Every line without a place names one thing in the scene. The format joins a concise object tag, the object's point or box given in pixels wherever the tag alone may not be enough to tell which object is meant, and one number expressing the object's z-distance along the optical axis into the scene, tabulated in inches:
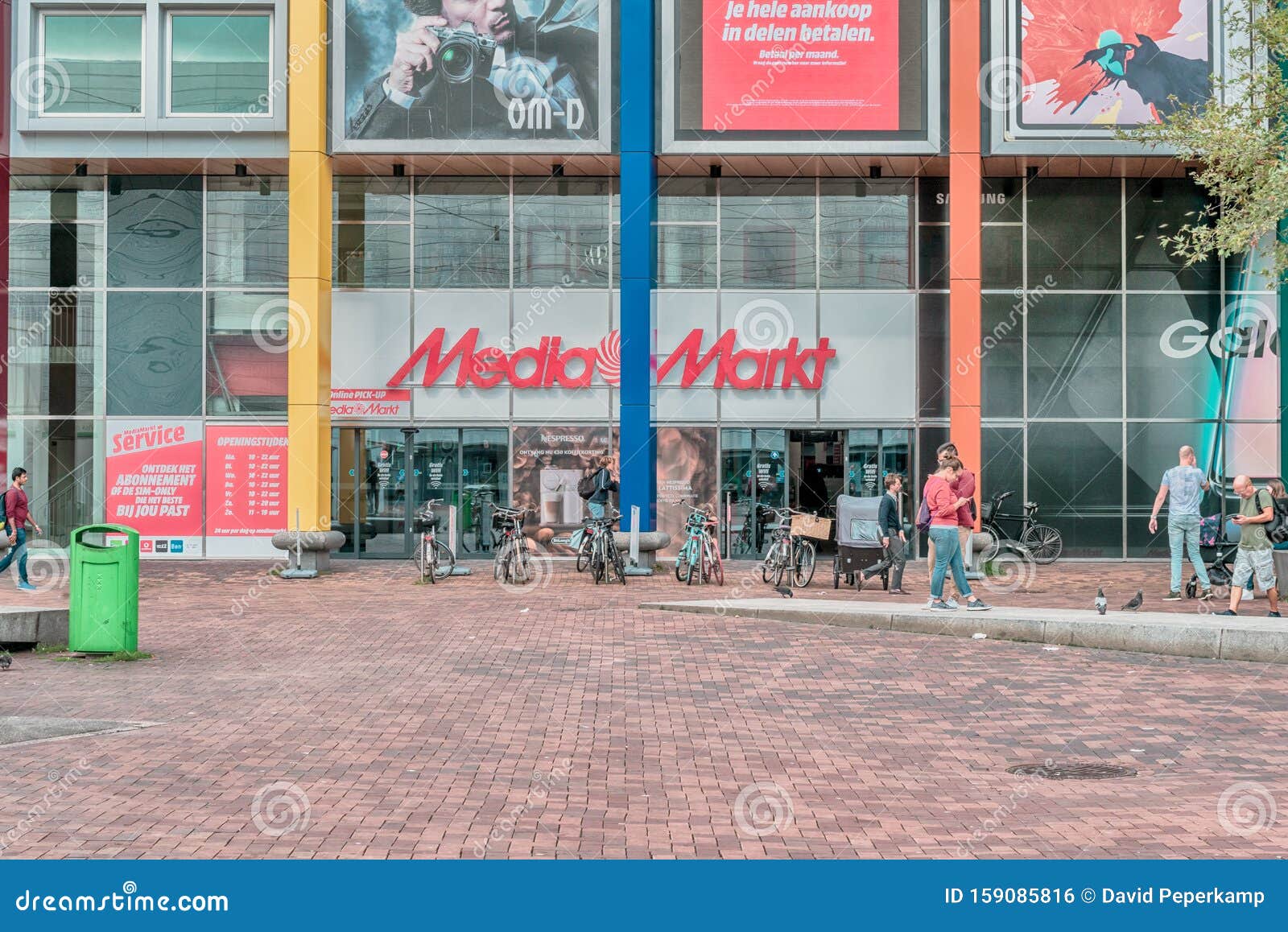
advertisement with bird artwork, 898.1
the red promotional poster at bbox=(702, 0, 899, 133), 904.9
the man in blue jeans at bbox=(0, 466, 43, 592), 705.0
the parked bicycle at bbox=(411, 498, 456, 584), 787.4
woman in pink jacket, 565.3
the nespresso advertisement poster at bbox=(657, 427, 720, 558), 991.6
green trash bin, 459.5
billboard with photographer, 893.8
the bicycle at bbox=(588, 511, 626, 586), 770.8
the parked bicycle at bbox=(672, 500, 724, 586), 775.1
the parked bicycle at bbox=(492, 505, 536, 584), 778.2
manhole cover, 292.4
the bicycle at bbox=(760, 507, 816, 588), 740.6
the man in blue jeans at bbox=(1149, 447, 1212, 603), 638.5
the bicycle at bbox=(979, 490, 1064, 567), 965.3
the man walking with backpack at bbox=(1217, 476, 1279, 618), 547.8
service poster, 987.9
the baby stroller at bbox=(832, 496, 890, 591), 730.2
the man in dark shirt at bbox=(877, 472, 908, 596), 715.4
